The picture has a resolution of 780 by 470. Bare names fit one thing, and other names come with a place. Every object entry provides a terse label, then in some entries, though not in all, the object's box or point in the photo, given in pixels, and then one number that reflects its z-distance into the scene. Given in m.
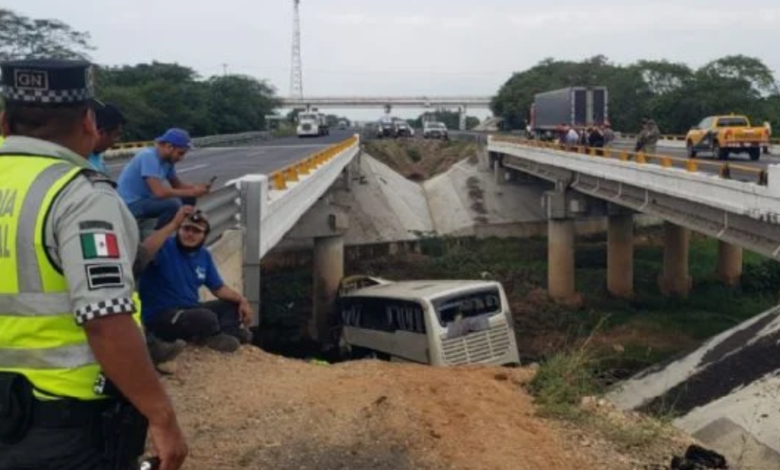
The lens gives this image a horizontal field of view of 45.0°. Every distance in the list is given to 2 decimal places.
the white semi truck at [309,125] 75.71
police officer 2.71
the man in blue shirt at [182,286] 7.50
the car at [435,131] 69.81
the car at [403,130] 72.78
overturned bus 18.45
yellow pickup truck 30.44
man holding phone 8.02
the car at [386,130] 72.79
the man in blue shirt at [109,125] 5.66
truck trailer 40.81
